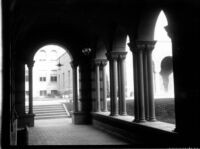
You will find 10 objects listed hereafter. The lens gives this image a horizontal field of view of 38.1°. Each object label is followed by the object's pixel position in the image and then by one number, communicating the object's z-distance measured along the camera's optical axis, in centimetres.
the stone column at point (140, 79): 721
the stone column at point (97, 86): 1185
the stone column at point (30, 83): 1233
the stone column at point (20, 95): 1195
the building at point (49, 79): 3642
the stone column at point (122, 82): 915
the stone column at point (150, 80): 714
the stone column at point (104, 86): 1137
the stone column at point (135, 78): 736
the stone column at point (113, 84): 952
